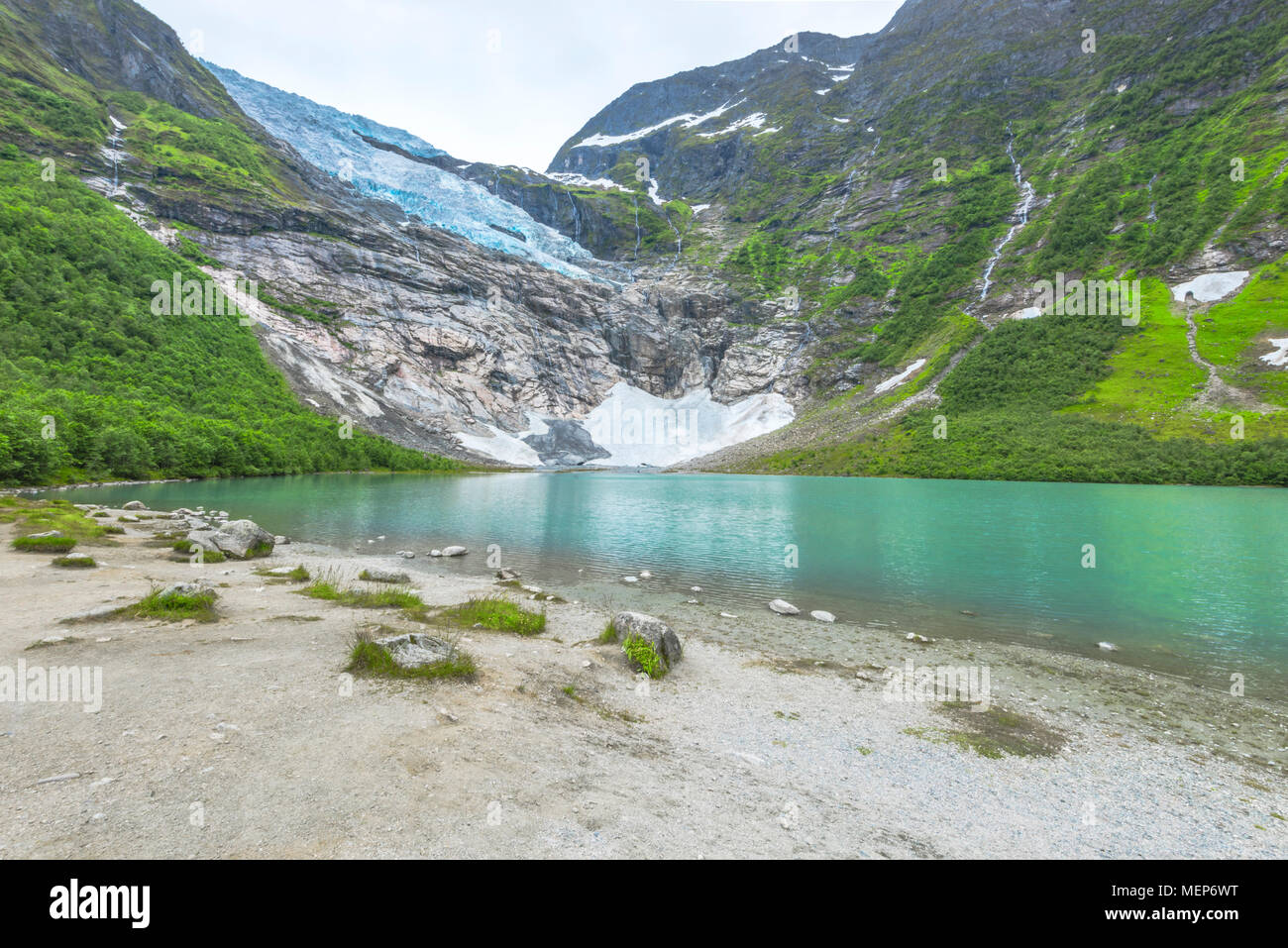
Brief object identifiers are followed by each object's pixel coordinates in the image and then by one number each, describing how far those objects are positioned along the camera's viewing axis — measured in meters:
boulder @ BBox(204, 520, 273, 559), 21.08
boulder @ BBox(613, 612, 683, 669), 12.50
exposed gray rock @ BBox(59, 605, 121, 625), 10.90
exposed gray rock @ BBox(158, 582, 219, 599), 12.18
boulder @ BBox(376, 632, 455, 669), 9.33
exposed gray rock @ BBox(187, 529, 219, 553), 20.56
